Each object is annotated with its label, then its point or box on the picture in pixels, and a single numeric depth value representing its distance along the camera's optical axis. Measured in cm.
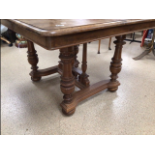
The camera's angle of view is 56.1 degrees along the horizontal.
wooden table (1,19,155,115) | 60
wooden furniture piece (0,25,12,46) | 256
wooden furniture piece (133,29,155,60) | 212
